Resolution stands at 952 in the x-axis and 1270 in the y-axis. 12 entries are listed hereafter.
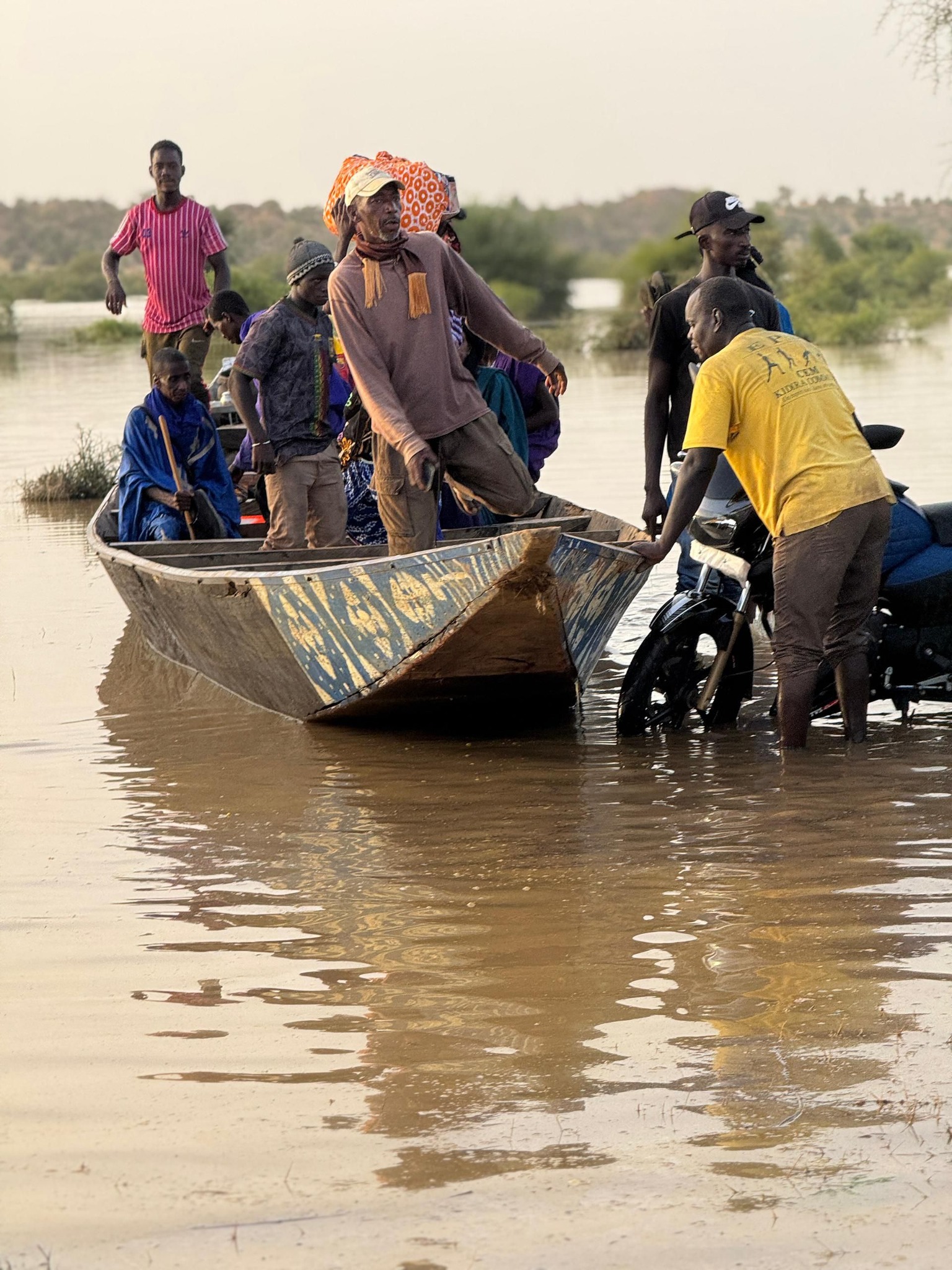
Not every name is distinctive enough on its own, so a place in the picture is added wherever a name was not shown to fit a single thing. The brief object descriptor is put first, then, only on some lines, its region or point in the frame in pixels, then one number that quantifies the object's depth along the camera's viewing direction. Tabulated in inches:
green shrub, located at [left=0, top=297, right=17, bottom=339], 3403.1
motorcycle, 469.4
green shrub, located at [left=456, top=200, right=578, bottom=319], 3336.6
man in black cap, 504.4
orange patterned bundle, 604.1
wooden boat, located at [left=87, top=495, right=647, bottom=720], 461.4
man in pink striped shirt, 839.7
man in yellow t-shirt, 431.5
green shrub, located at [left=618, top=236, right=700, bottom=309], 2979.8
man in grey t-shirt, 577.9
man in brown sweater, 480.7
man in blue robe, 682.2
